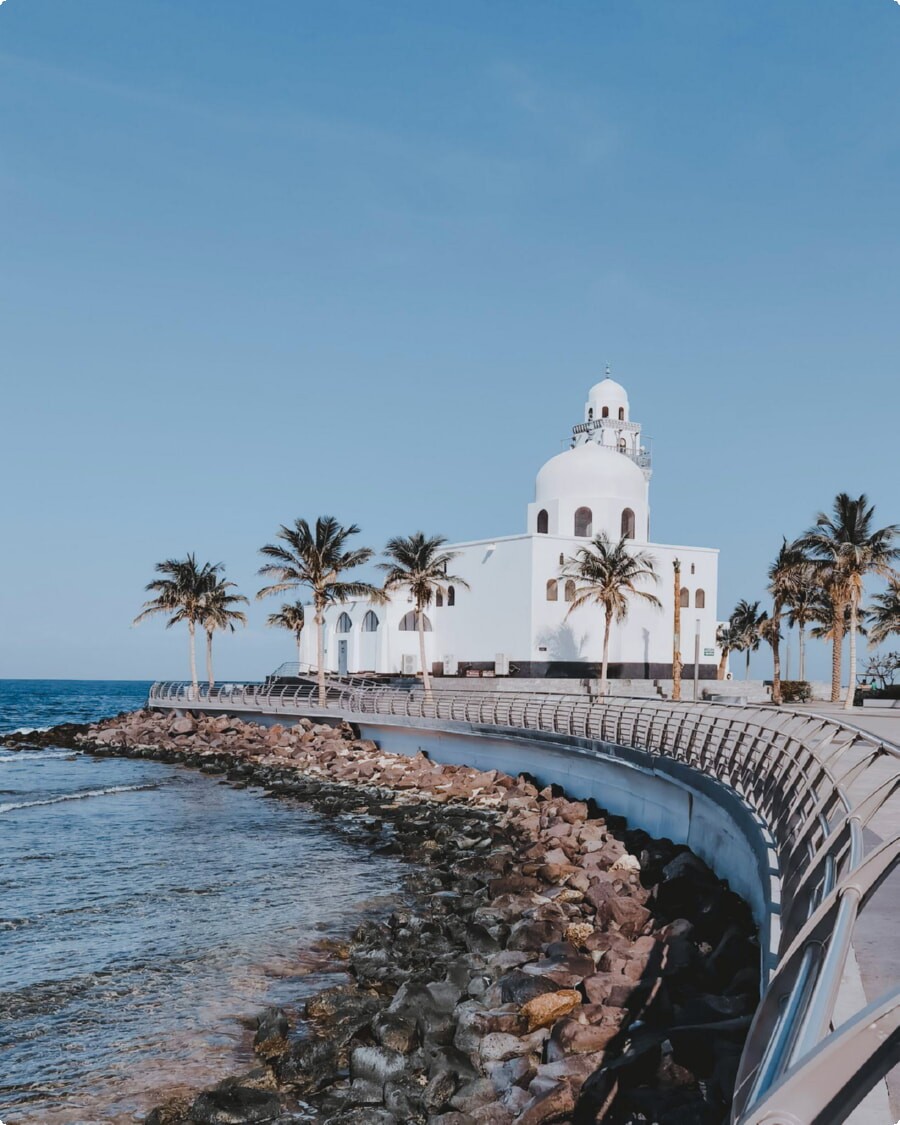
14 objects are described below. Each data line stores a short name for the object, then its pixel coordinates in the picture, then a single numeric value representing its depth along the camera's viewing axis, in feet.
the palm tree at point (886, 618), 150.30
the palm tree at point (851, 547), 129.29
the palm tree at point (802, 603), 161.89
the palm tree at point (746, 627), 210.79
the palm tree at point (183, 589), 180.14
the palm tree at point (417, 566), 139.44
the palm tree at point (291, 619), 208.95
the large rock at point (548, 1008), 33.32
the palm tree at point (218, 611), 182.39
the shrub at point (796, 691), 168.45
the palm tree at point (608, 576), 147.33
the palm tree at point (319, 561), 135.54
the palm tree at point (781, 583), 155.56
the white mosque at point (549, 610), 164.96
